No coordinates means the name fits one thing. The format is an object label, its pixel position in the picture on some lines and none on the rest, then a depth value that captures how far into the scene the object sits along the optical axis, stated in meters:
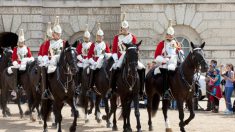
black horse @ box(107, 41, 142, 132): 16.06
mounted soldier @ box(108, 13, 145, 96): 17.30
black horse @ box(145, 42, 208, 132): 16.16
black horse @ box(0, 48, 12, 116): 23.14
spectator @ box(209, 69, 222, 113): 24.38
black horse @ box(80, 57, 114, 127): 18.90
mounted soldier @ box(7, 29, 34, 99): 21.86
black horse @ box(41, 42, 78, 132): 15.70
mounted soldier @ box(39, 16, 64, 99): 17.00
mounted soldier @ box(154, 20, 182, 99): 17.33
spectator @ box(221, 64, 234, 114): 23.77
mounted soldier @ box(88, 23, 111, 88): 19.83
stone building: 30.88
